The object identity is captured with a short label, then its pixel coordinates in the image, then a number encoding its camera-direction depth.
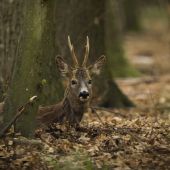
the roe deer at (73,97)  21.32
